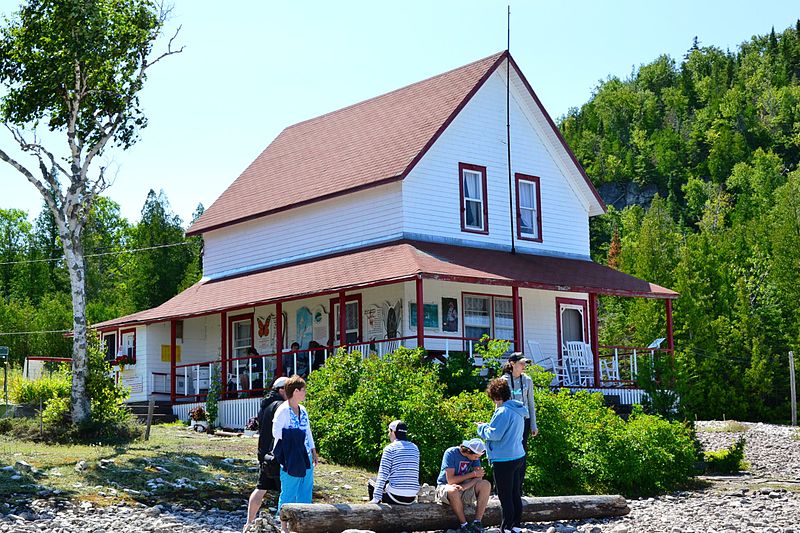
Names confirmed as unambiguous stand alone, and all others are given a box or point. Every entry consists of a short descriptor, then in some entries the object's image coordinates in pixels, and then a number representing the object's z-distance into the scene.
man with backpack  12.16
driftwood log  11.93
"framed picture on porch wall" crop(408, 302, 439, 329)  26.36
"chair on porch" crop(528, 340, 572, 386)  27.92
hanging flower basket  30.80
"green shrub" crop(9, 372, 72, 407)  24.64
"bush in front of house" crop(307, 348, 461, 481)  18.02
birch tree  20.50
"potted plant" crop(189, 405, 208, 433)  26.95
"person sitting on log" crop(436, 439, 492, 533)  13.20
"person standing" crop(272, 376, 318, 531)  11.77
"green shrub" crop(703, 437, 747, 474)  22.25
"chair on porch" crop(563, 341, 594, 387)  28.02
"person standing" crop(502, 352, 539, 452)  14.00
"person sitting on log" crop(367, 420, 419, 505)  12.91
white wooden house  26.64
